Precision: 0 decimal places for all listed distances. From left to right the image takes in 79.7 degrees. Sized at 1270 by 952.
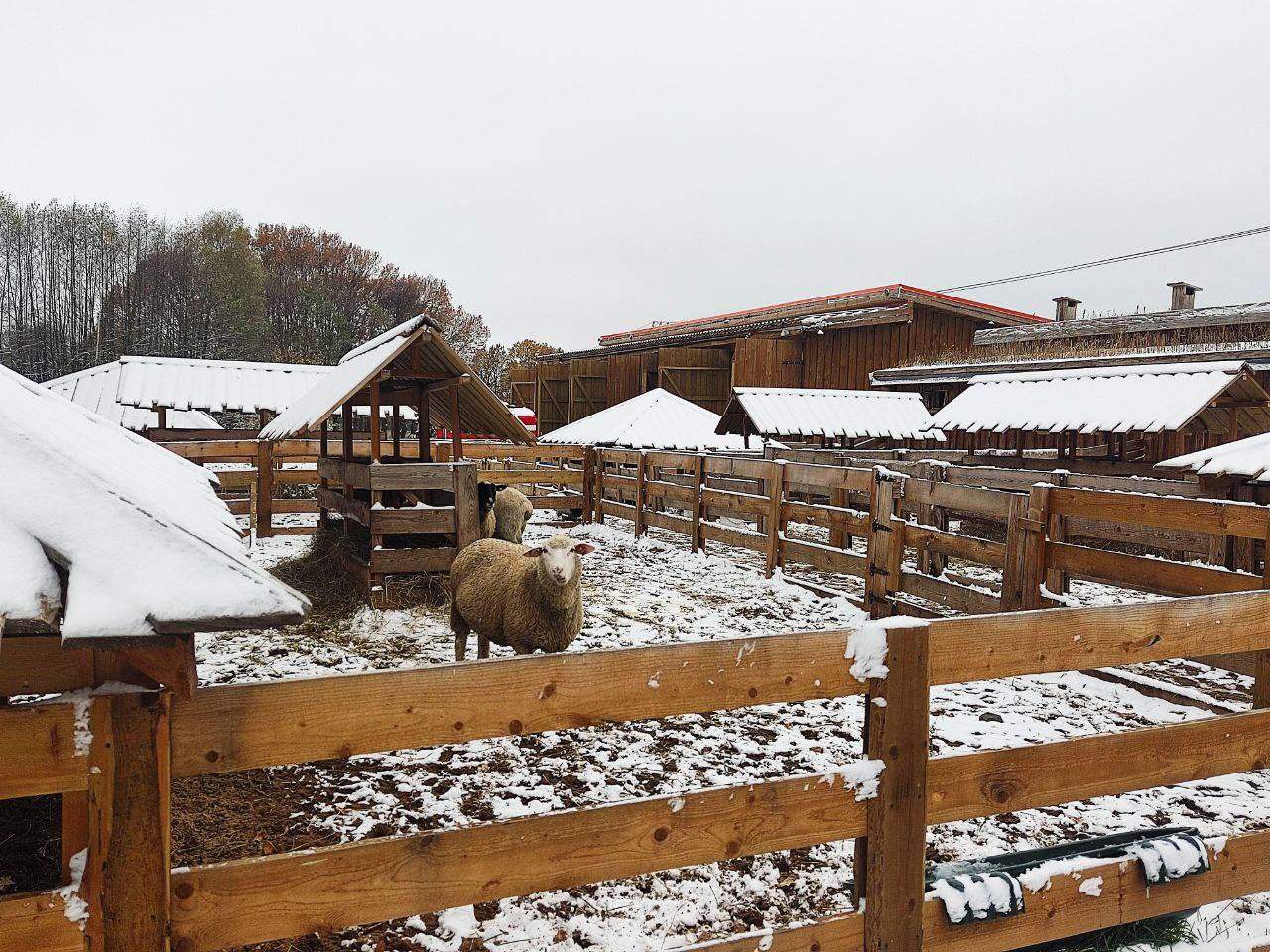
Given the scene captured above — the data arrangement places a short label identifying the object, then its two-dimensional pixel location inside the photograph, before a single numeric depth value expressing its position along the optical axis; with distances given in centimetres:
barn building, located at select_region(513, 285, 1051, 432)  2570
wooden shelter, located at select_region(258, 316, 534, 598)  832
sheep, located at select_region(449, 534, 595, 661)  554
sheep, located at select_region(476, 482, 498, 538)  933
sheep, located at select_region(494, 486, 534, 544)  1037
